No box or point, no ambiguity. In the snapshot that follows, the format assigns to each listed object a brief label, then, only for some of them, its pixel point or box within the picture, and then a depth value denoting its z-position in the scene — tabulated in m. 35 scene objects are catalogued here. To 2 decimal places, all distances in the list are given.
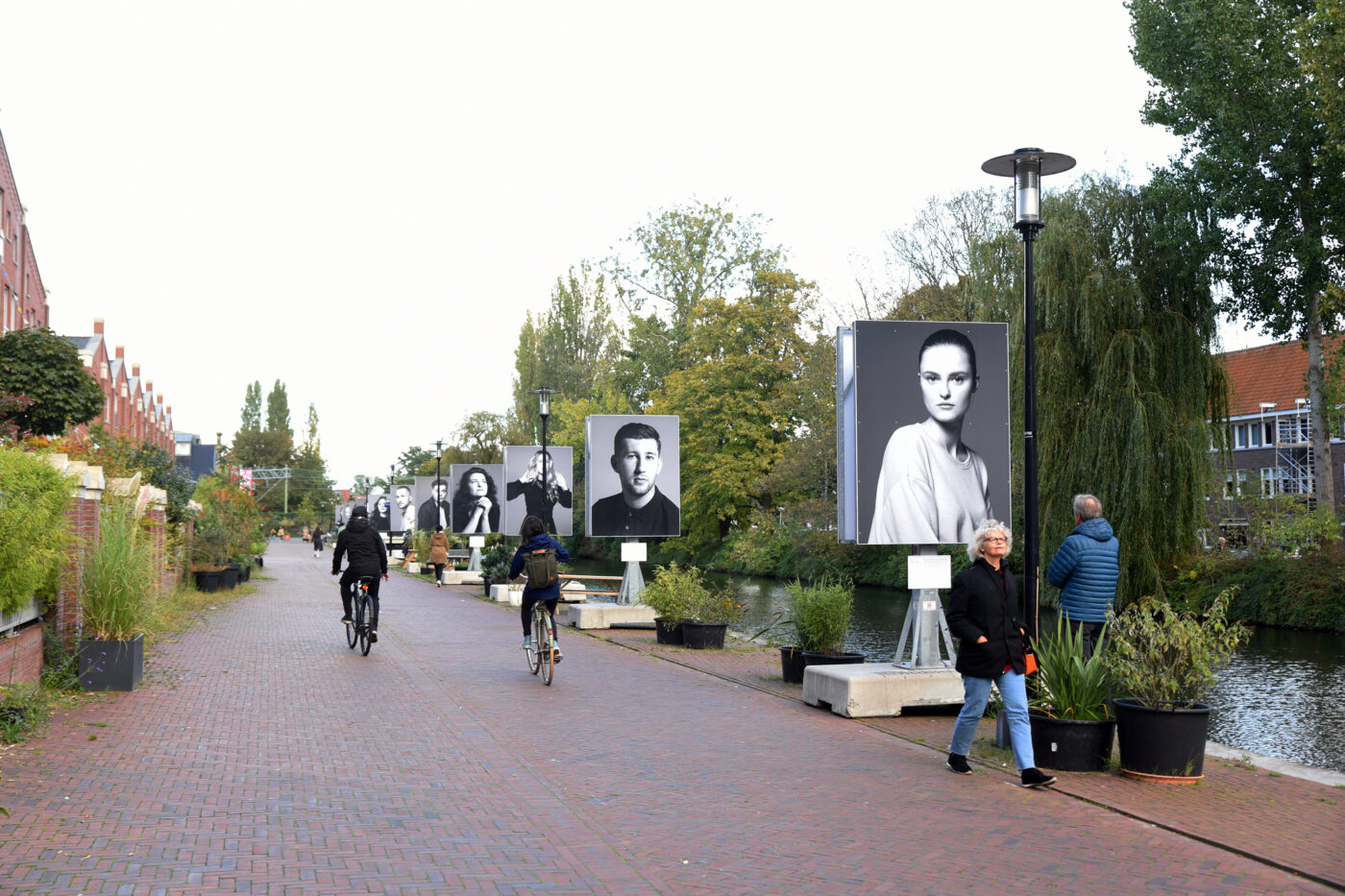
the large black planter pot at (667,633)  16.19
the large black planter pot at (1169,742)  7.48
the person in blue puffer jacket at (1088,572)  9.08
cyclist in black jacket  14.82
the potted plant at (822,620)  12.06
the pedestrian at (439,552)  35.22
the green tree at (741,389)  44.81
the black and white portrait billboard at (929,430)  10.88
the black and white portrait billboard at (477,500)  36.25
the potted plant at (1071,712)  7.79
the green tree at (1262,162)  25.94
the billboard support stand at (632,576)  19.50
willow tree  23.47
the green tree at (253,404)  153.00
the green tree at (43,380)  23.78
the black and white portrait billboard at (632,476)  20.17
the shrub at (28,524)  8.67
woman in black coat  7.45
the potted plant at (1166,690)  7.48
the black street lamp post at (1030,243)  8.94
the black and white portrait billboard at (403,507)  57.41
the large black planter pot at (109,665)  10.67
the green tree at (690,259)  50.97
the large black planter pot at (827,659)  11.91
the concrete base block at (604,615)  18.83
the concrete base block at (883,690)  10.12
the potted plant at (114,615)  10.73
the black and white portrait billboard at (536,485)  29.48
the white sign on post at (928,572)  10.54
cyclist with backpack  12.44
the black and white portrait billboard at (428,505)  46.22
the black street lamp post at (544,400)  25.05
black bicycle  14.79
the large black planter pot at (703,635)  15.85
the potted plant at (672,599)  16.17
